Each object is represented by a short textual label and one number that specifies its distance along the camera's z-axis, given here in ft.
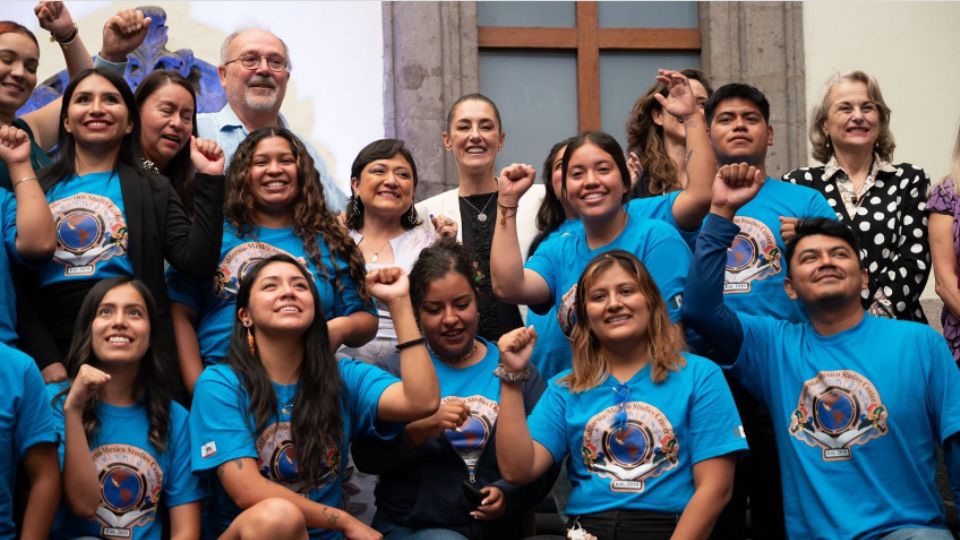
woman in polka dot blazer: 17.67
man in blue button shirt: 19.07
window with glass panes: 26.96
